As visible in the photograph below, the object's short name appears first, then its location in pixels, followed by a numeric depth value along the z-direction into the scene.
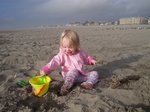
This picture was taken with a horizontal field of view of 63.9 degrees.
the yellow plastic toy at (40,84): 1.67
